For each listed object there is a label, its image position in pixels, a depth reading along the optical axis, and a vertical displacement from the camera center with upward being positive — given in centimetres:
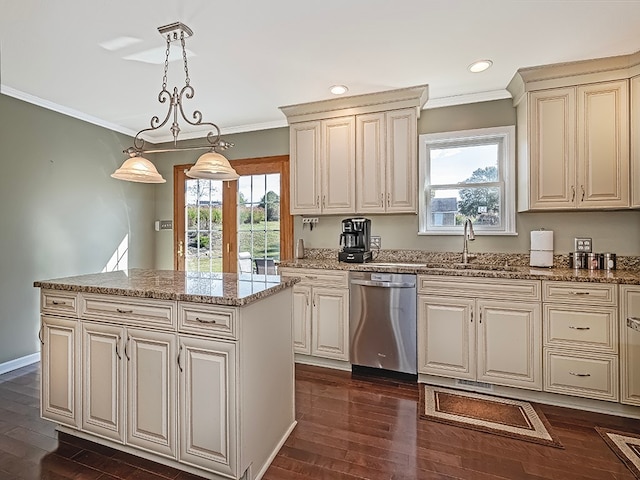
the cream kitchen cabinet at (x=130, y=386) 179 -80
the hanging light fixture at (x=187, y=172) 210 +45
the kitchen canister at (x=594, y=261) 289 -20
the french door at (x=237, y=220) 416 +23
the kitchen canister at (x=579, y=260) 295 -20
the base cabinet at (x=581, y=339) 241 -73
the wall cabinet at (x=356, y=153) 326 +84
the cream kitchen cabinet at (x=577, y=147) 265 +72
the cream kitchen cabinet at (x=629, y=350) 234 -77
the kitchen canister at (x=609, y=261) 285 -20
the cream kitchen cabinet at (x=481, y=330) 259 -73
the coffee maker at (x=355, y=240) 336 -3
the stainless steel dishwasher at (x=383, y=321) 293 -73
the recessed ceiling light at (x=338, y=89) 315 +137
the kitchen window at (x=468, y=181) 326 +55
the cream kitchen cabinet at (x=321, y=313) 316 -71
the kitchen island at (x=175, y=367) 166 -69
